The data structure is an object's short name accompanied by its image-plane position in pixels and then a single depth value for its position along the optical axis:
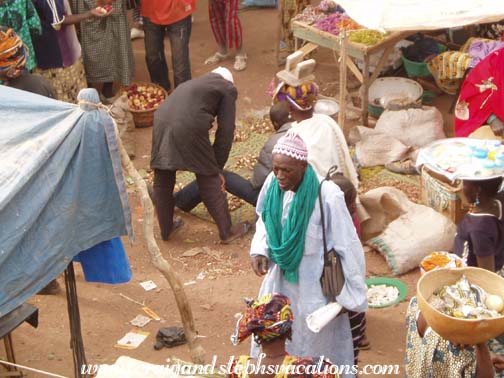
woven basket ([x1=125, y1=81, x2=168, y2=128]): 8.64
